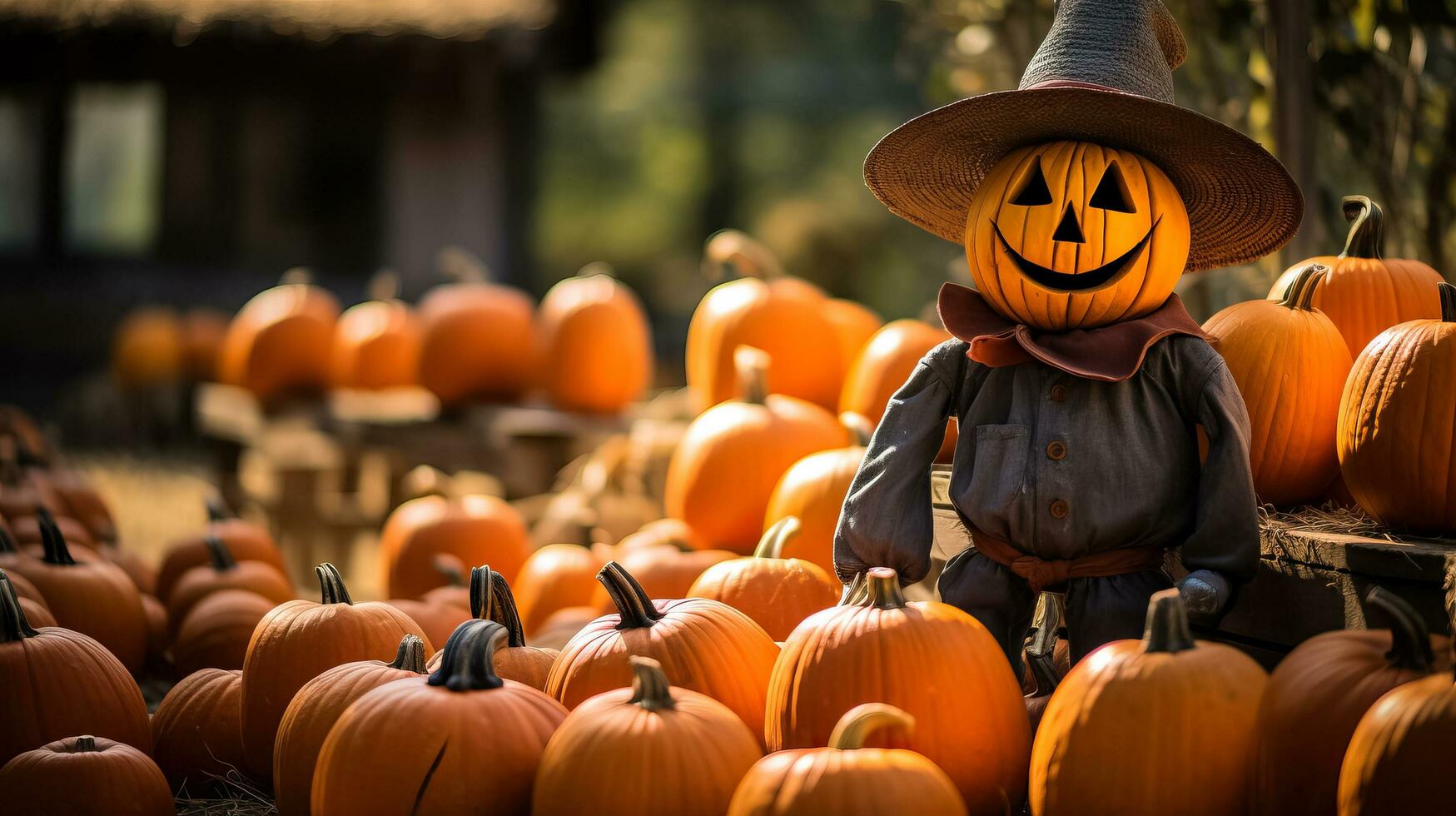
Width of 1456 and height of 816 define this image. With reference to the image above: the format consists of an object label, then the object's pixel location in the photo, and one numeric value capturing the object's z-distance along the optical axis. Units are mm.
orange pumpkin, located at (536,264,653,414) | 5981
